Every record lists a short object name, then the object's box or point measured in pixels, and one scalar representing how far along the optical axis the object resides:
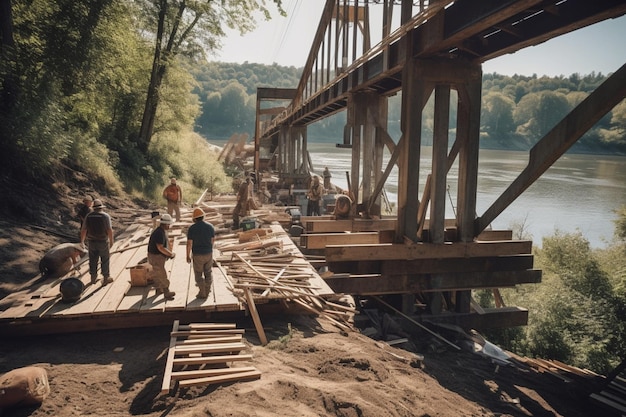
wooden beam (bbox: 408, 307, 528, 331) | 8.59
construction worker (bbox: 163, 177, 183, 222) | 12.19
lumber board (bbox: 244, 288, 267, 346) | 6.12
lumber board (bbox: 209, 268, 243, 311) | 6.40
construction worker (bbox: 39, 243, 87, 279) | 7.45
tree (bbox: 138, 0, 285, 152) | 23.72
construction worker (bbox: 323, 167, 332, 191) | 20.83
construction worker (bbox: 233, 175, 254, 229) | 11.83
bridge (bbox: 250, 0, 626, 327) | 5.50
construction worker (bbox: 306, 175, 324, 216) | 15.02
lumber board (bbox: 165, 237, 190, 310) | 6.41
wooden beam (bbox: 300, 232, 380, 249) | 8.28
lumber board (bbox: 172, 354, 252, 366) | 5.09
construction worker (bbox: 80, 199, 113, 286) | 6.84
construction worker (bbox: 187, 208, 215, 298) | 6.49
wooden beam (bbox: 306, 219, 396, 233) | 9.87
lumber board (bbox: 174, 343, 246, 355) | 5.32
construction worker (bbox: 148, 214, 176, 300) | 6.43
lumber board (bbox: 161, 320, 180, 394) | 4.48
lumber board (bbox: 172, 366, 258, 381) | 4.78
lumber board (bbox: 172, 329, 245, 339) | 5.80
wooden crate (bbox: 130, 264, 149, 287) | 6.95
